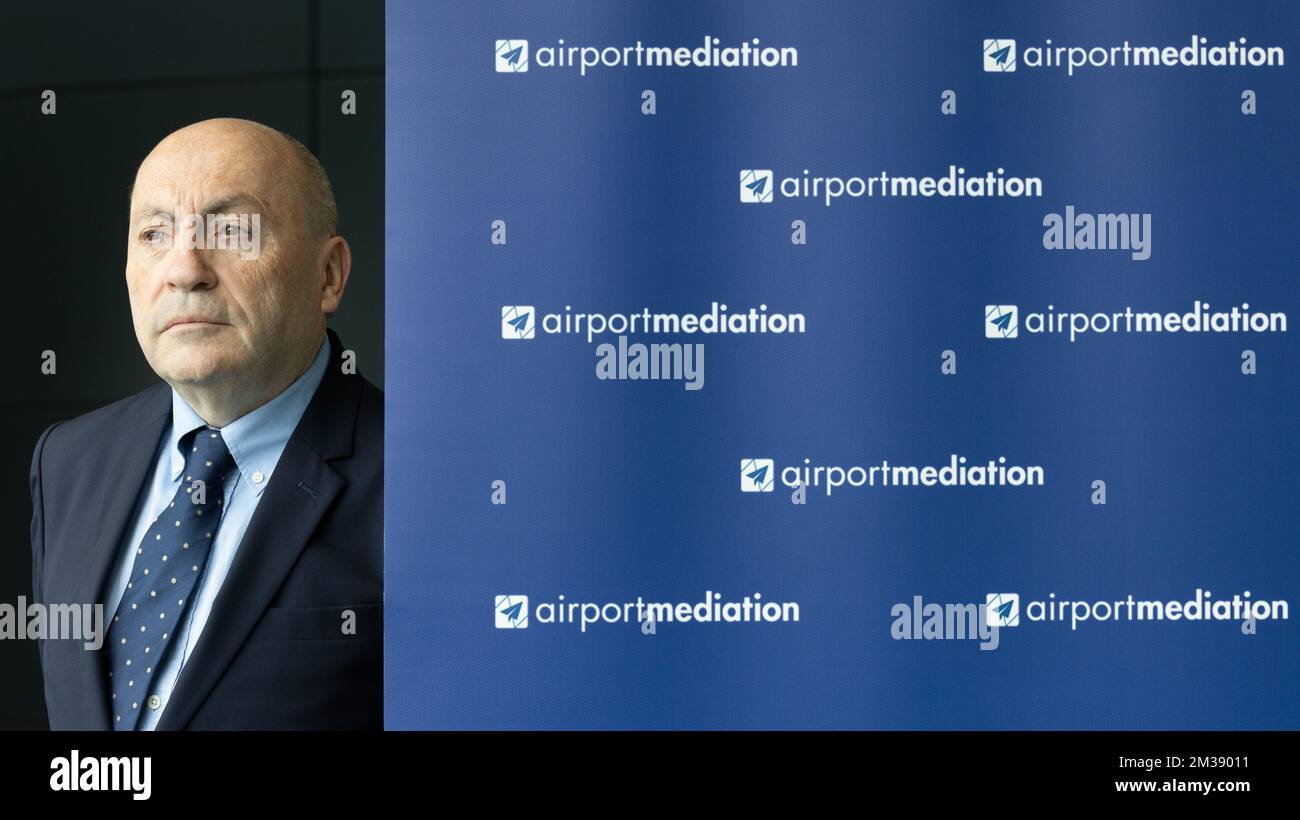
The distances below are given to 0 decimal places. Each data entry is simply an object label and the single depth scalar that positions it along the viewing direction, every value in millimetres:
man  3180
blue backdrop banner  3203
